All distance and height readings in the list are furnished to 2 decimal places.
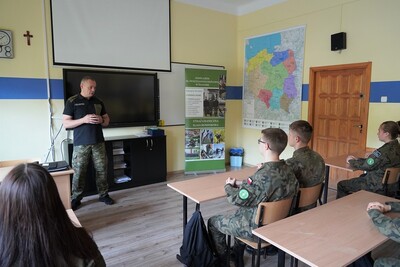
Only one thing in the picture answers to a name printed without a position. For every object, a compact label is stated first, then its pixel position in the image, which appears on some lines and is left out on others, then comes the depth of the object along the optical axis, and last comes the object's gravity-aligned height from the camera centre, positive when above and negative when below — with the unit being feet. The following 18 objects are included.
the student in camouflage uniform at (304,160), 7.55 -1.45
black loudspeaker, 14.08 +3.42
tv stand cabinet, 14.42 -3.00
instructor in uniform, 11.73 -1.10
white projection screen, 13.66 +3.97
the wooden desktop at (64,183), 8.63 -2.38
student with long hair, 2.95 -1.22
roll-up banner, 17.48 -0.81
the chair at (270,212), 5.91 -2.29
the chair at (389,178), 9.06 -2.32
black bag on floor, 7.32 -3.65
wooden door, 13.84 -0.06
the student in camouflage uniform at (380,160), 9.44 -1.81
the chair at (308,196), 7.15 -2.31
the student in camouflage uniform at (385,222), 4.71 -2.05
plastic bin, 20.15 -3.52
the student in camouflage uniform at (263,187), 5.96 -1.74
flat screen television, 13.85 +0.77
